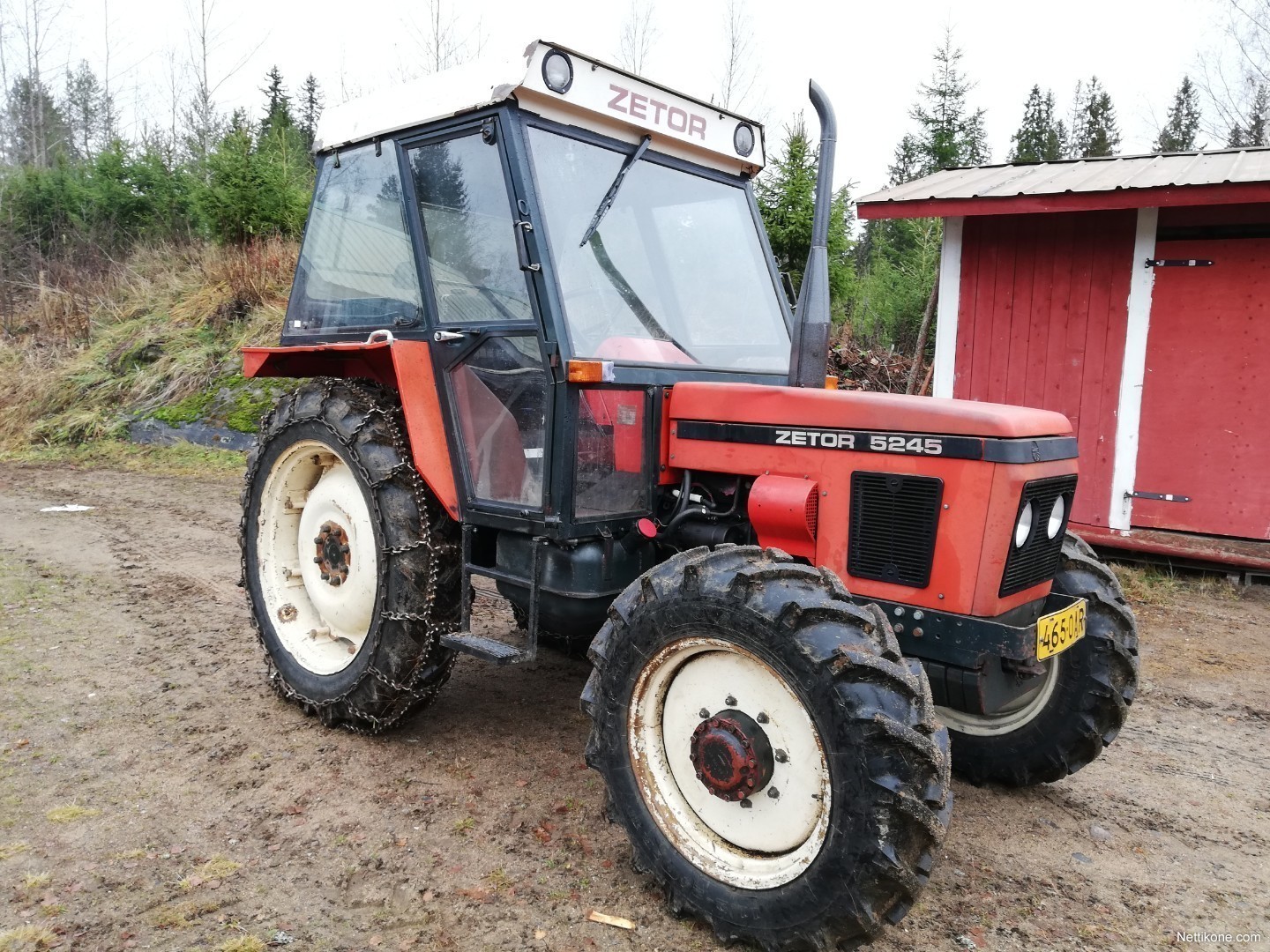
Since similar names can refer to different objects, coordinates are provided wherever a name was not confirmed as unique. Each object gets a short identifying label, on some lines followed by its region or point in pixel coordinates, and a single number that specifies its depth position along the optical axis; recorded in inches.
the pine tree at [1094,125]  1186.3
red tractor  92.0
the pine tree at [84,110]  1031.6
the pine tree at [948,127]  766.5
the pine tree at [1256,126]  801.6
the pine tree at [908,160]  848.9
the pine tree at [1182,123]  1056.2
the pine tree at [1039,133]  1060.5
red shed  249.3
